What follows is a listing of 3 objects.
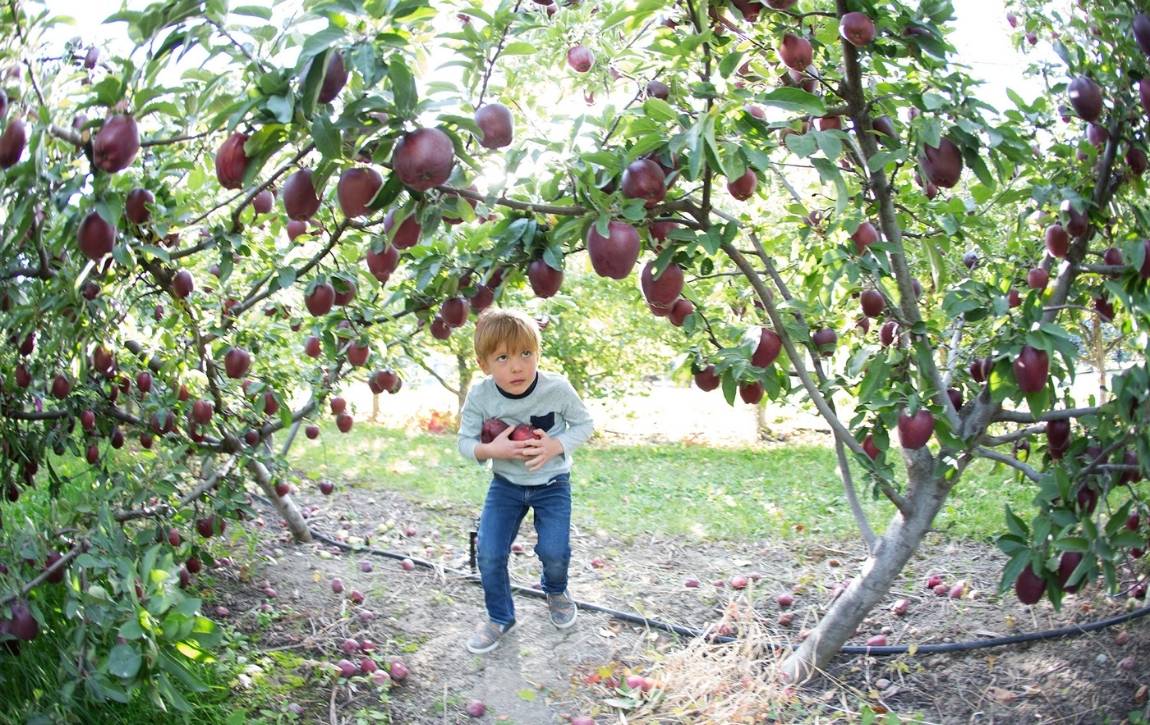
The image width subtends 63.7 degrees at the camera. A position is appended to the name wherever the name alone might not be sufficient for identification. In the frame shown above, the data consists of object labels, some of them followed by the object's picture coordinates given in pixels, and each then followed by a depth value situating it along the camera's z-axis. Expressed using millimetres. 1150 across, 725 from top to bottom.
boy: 2959
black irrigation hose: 2643
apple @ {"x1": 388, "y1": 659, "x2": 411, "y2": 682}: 2662
